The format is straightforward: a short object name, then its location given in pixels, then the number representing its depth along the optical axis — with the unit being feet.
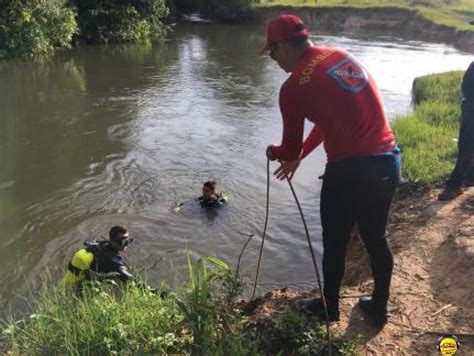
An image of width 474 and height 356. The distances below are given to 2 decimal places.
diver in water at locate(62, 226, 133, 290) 16.74
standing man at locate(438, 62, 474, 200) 20.54
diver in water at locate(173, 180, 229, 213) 25.81
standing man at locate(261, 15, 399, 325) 10.55
